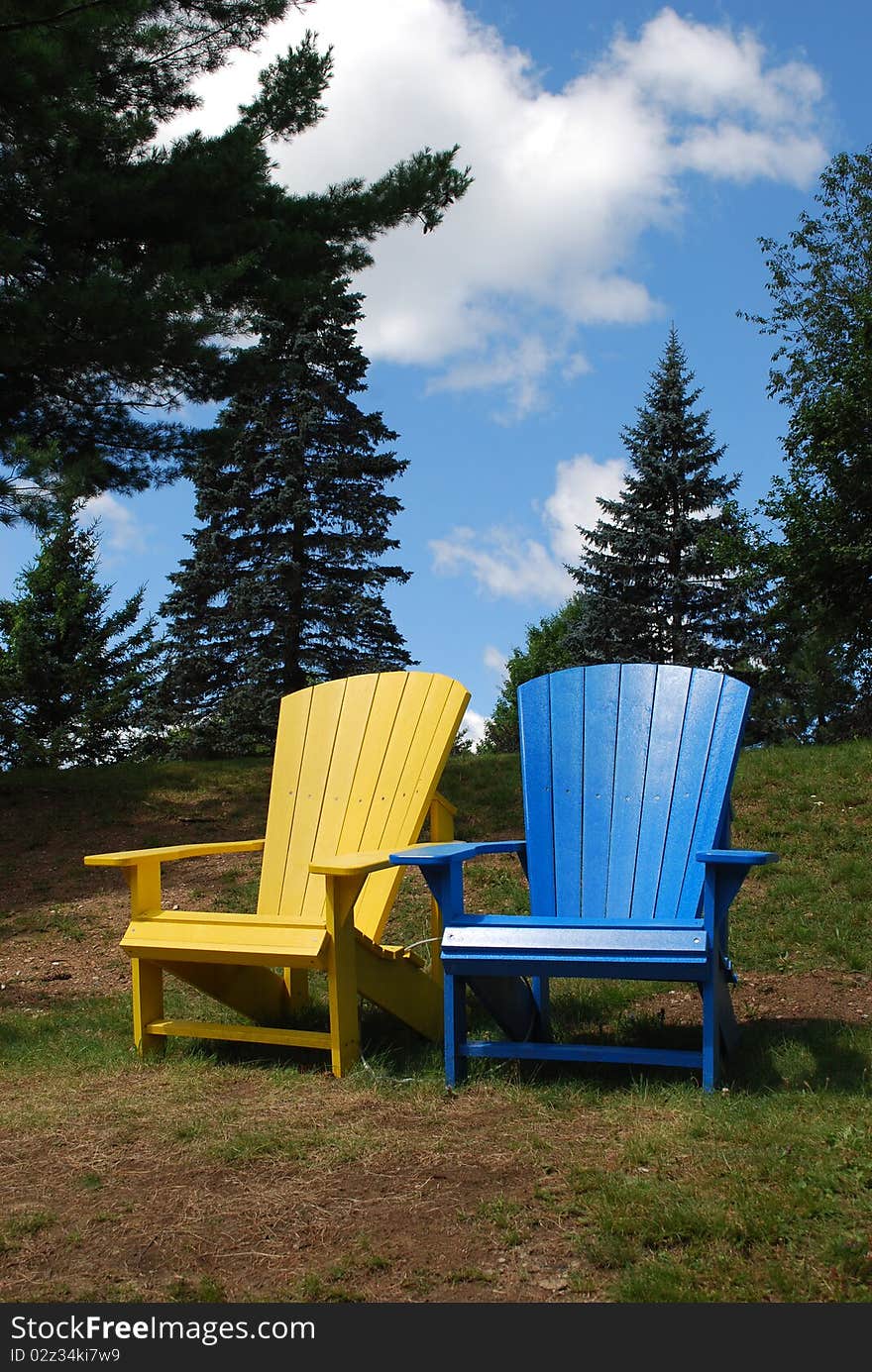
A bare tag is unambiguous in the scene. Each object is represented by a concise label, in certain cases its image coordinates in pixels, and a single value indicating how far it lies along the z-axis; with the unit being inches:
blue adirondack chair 114.3
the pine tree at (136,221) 314.2
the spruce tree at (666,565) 829.8
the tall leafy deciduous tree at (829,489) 549.3
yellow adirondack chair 128.3
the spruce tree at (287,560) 712.4
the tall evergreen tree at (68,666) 577.0
